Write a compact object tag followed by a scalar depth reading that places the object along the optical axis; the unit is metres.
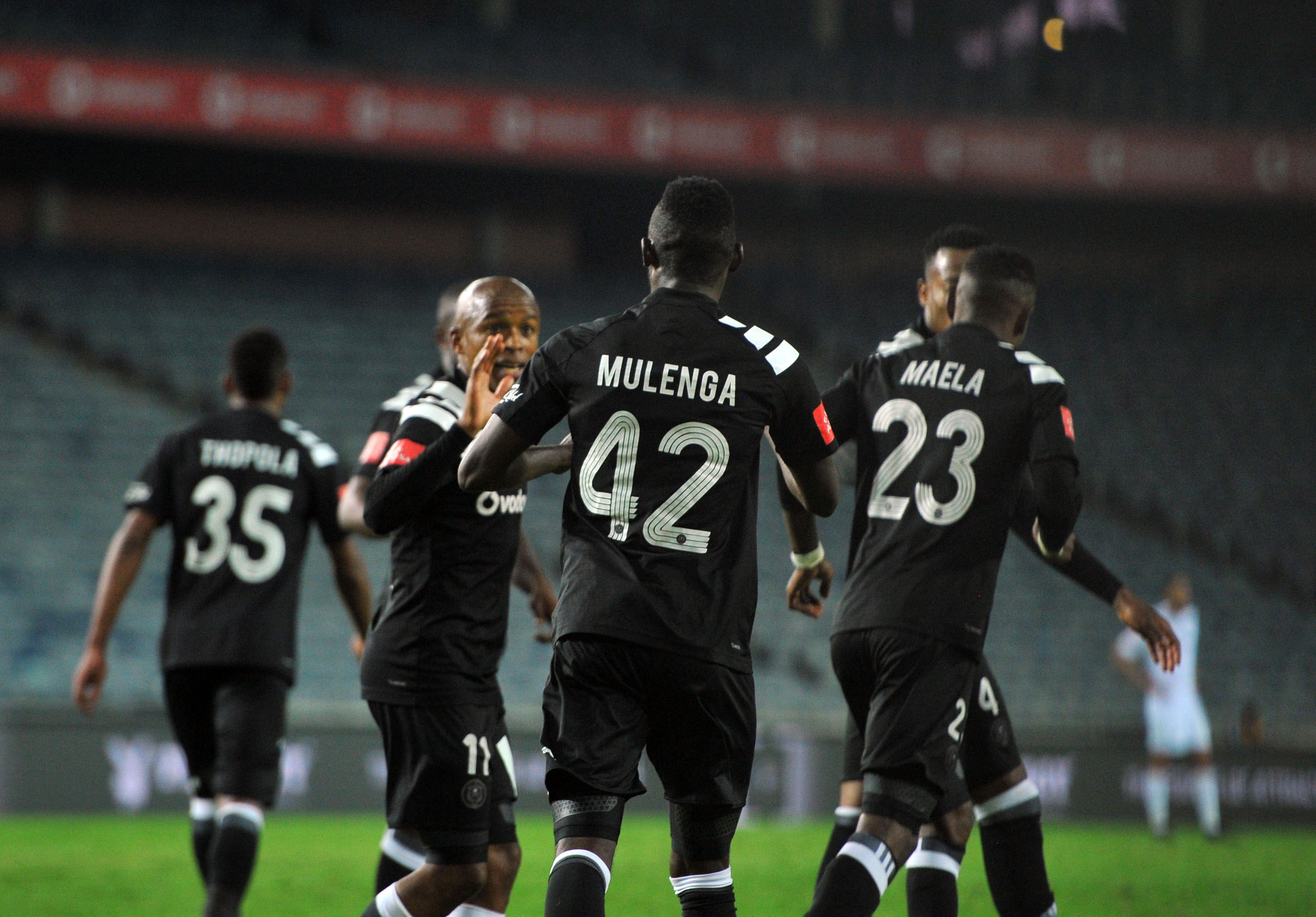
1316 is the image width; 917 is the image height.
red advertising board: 39.19
